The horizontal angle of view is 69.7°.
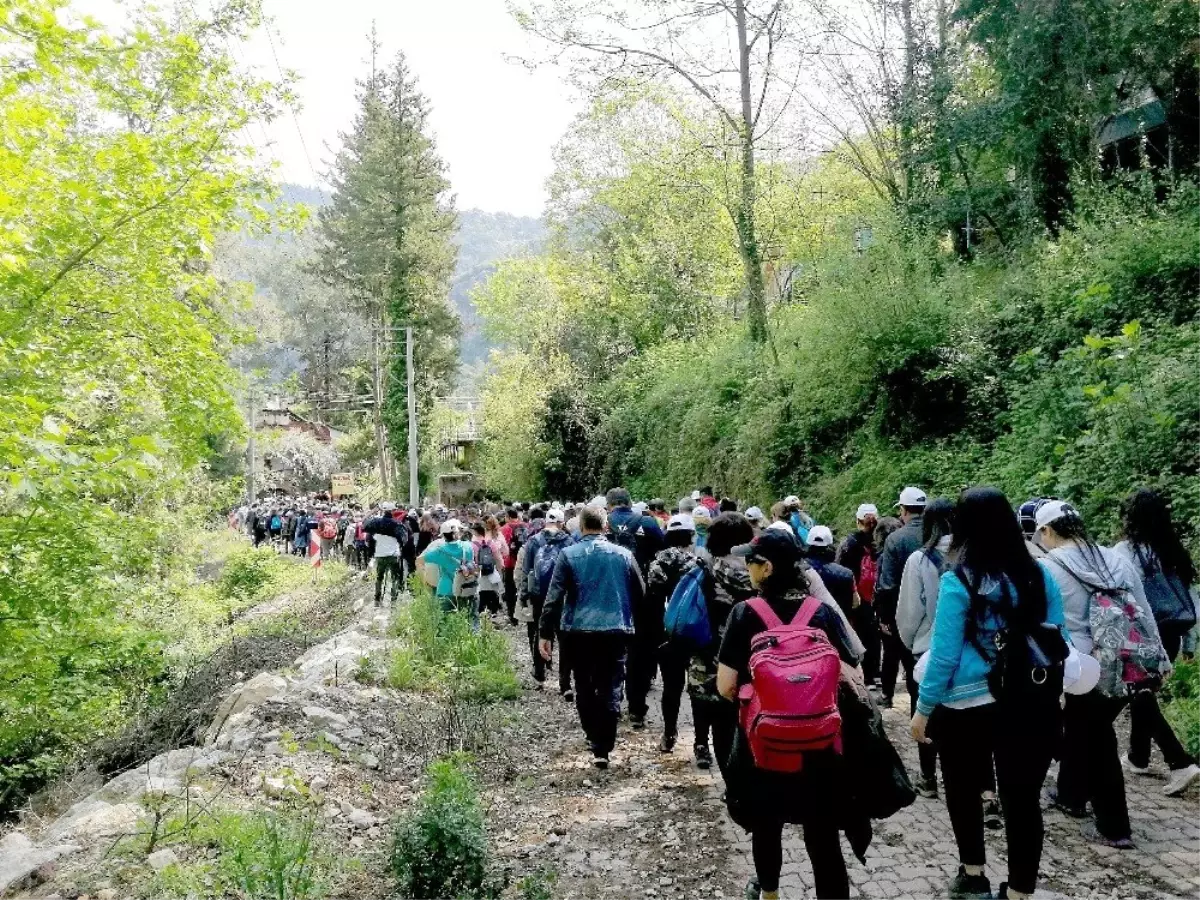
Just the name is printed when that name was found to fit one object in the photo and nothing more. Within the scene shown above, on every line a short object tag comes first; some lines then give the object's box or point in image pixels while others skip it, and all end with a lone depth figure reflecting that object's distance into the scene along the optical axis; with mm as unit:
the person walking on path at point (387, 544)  15578
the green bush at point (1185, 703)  6098
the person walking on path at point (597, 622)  6781
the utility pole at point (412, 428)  32438
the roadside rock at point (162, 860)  4363
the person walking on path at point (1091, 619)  4730
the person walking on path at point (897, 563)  6383
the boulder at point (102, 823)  5090
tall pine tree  40469
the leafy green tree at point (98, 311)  8016
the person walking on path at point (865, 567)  8227
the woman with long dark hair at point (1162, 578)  5477
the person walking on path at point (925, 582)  5156
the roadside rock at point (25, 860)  4766
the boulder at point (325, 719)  7358
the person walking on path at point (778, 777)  3605
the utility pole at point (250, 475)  45844
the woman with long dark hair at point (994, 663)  3697
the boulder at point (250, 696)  8633
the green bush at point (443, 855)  4230
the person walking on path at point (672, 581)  6969
